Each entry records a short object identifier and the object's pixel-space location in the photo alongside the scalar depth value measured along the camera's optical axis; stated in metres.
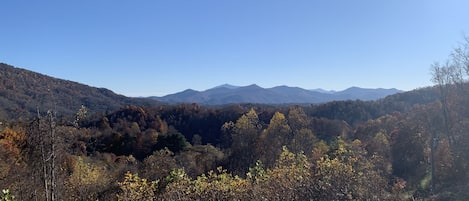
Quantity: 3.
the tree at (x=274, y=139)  31.45
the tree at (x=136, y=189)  10.70
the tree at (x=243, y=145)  32.12
